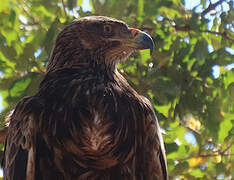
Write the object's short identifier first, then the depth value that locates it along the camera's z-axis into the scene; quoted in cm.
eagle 675
